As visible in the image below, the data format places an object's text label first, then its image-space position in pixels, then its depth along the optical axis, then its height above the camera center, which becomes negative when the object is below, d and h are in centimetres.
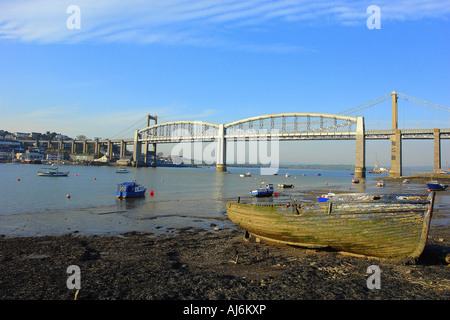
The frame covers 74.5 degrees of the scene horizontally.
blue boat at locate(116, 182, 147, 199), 3312 -329
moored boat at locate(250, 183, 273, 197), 3801 -398
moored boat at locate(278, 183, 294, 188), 5648 -456
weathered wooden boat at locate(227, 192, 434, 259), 952 -217
